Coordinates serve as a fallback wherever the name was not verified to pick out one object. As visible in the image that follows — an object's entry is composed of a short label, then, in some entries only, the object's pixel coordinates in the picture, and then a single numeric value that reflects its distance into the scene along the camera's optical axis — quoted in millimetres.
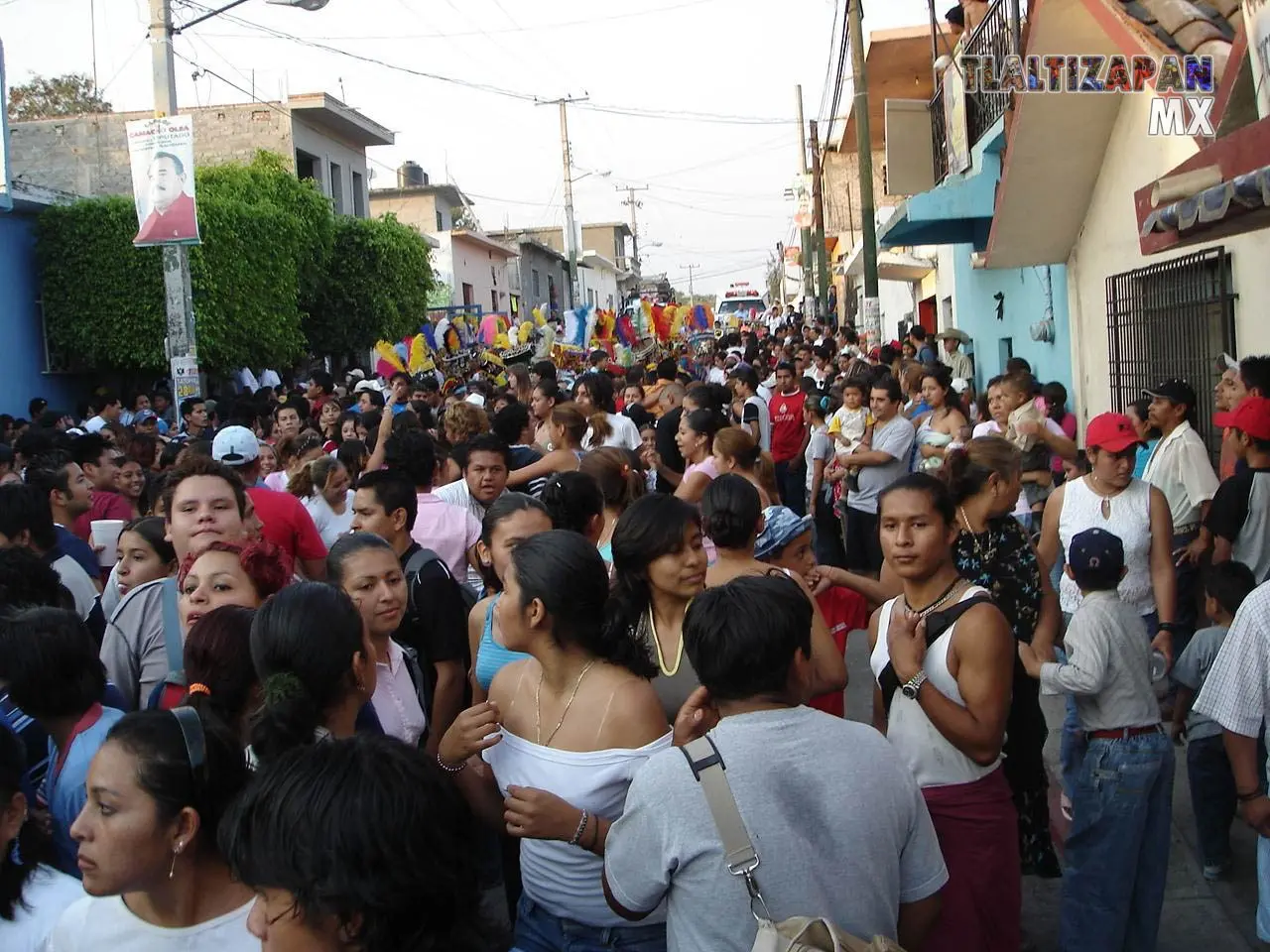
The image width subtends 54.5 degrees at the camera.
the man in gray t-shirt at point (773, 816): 2438
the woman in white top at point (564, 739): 2943
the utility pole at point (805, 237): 48594
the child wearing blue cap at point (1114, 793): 4039
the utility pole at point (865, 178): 18766
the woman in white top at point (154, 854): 2344
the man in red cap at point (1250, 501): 5941
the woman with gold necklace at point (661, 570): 3744
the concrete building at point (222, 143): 27203
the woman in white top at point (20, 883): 2602
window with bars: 8656
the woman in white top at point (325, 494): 6508
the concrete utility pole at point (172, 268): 13344
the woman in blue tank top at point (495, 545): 3955
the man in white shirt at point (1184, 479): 6570
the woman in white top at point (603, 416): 8609
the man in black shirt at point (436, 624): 4340
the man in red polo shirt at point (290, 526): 5508
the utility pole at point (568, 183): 43969
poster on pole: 12133
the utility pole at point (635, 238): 101500
